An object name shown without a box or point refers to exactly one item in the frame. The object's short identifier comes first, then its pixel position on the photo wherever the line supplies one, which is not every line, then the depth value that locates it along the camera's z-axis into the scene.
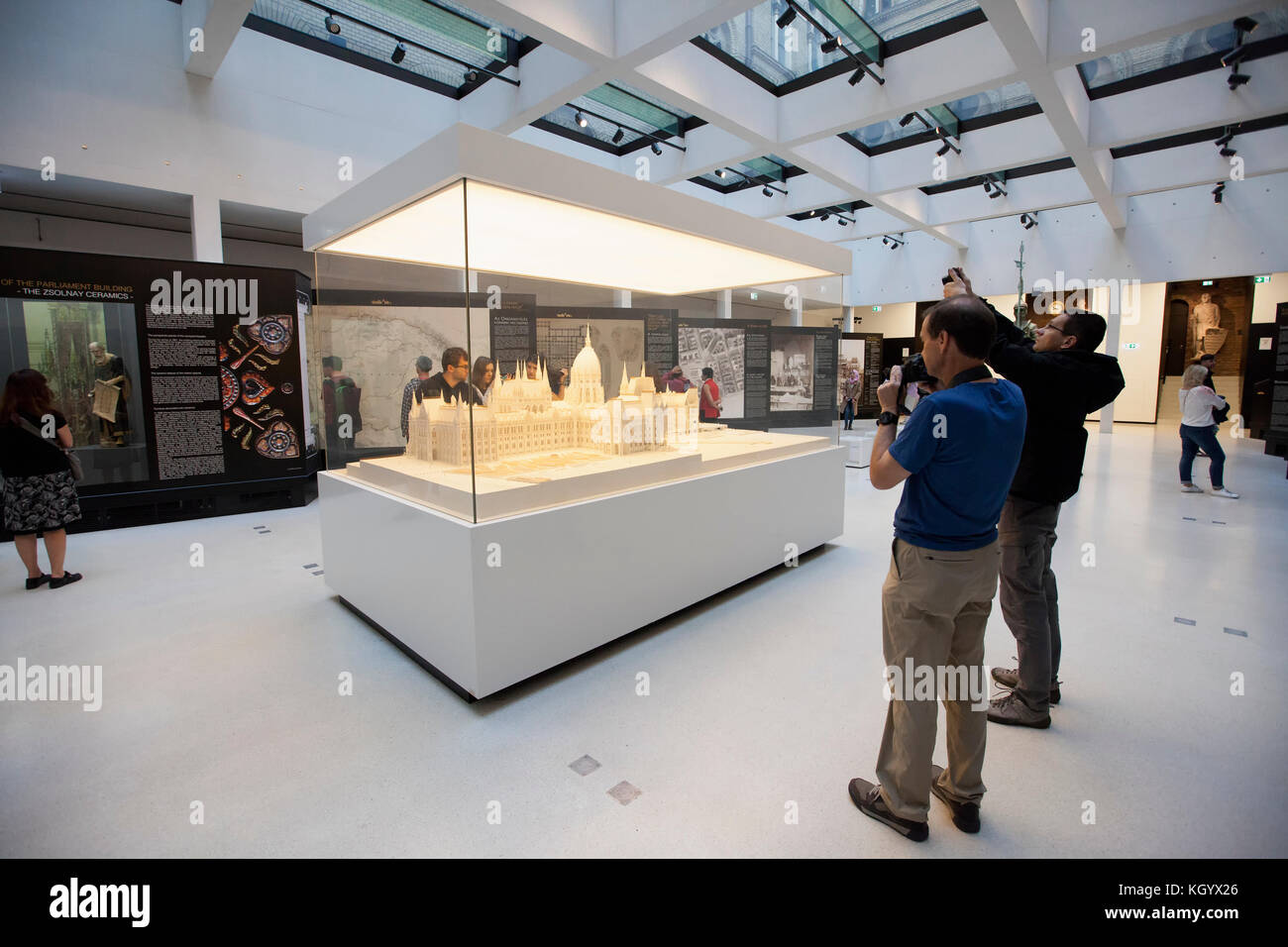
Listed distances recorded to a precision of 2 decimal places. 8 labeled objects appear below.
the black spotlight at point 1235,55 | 7.40
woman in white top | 8.54
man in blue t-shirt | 2.09
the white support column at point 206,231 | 8.12
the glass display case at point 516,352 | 3.60
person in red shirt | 7.01
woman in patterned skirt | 4.92
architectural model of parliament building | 3.97
